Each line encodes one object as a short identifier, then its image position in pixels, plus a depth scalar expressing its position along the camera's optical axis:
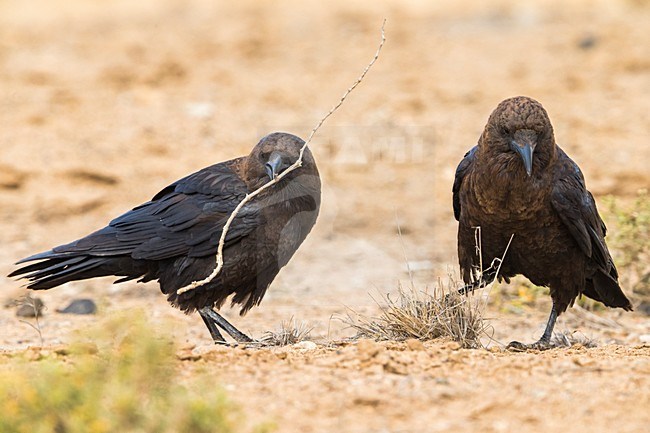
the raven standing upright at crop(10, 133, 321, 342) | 10.78
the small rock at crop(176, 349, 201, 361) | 8.41
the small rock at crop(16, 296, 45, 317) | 12.89
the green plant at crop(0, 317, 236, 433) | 5.95
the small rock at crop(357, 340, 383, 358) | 8.27
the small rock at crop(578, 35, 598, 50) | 26.00
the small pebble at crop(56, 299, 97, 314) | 13.81
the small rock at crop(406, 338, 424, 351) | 8.90
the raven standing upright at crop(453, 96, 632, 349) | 10.38
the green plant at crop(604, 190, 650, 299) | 13.82
